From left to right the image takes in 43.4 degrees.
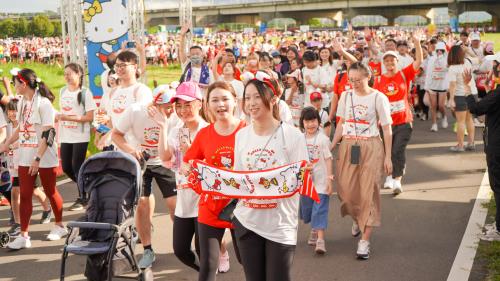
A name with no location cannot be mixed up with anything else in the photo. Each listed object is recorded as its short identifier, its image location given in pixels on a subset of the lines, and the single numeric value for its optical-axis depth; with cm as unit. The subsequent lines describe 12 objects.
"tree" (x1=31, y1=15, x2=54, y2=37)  7006
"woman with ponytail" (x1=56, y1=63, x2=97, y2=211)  793
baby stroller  496
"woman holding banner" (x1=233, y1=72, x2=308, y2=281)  395
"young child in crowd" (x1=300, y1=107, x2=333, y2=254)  655
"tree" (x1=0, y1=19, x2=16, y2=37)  7469
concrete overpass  9181
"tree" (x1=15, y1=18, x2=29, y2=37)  7350
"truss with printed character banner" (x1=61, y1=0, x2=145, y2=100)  1479
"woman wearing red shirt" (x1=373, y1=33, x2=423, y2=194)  892
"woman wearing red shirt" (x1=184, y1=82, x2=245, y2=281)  453
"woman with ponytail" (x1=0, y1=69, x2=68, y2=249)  684
